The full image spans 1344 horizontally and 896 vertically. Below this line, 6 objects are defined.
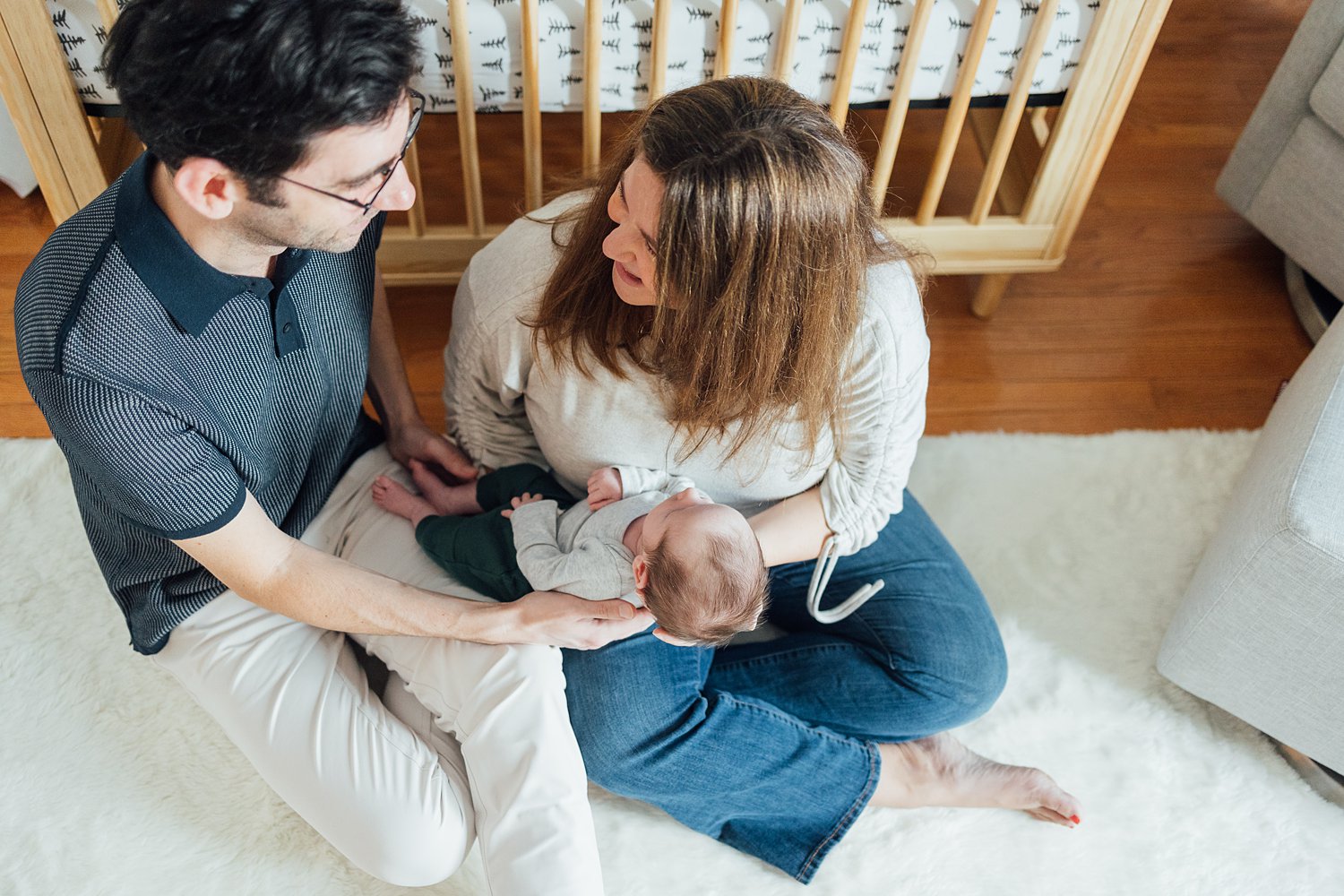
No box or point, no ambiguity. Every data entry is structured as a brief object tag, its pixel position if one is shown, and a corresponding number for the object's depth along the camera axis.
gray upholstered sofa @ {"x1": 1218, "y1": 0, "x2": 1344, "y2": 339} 1.91
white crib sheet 1.52
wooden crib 1.50
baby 1.27
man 1.00
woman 1.12
